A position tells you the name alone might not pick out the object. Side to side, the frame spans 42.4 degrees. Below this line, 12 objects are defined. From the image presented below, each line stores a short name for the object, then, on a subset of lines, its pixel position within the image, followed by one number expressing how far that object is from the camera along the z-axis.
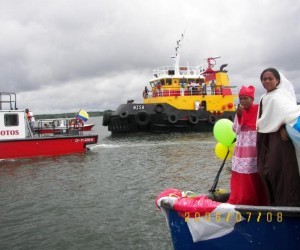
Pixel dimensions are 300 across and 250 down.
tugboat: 26.42
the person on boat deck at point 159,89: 29.77
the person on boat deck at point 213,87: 29.86
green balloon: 5.05
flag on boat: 24.29
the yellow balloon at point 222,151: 5.31
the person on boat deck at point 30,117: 18.17
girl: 4.31
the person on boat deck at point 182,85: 29.00
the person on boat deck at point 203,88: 29.25
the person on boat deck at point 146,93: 31.61
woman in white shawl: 3.77
